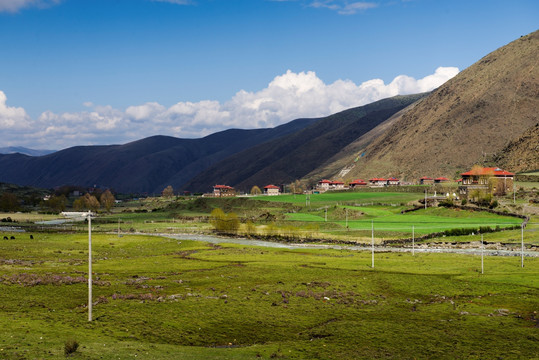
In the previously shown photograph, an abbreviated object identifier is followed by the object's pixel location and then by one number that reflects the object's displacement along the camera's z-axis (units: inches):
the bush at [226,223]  5930.1
